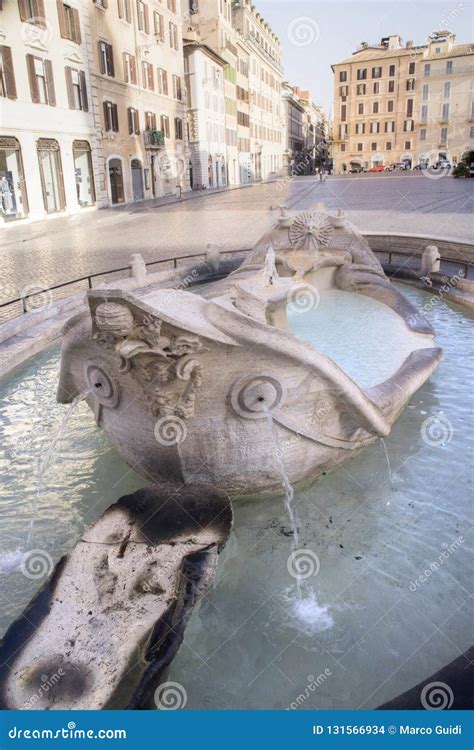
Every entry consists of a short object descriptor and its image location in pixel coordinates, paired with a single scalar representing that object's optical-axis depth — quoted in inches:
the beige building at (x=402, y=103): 2576.3
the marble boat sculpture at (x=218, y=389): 127.6
